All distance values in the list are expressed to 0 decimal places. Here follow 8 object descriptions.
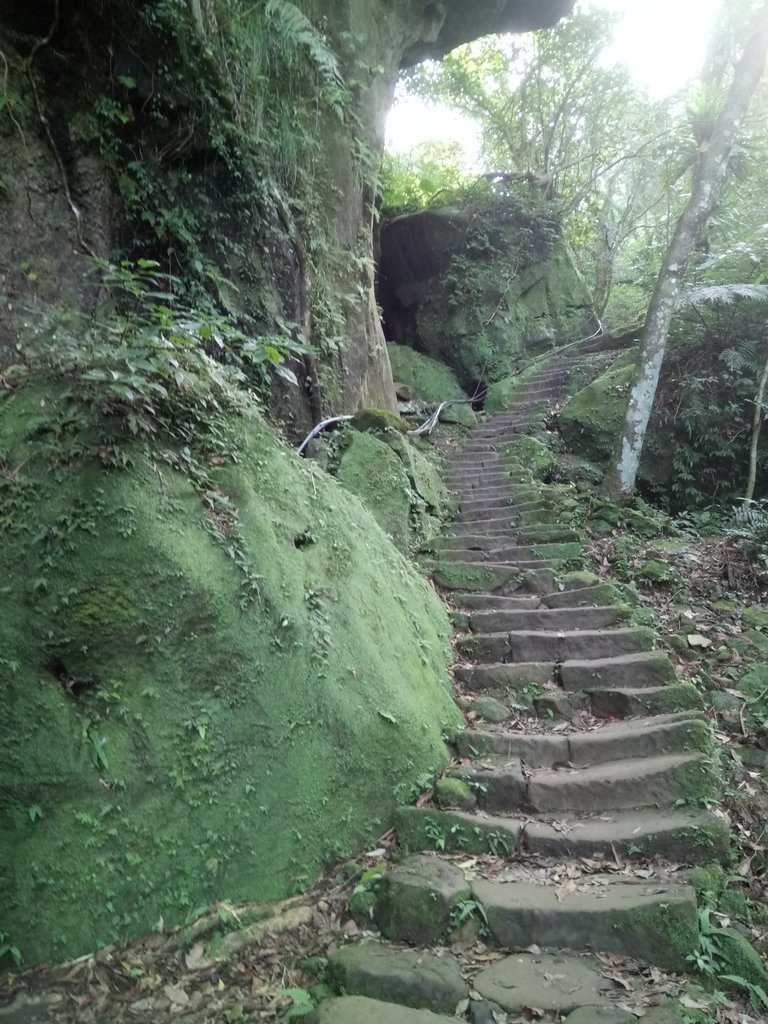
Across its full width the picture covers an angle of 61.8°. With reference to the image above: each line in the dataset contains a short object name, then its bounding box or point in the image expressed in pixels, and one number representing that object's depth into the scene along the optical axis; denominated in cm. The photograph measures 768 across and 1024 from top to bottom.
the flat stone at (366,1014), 273
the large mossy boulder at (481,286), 1577
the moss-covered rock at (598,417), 1077
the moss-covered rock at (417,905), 327
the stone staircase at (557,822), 304
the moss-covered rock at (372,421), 817
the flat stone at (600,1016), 268
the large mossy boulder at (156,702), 311
